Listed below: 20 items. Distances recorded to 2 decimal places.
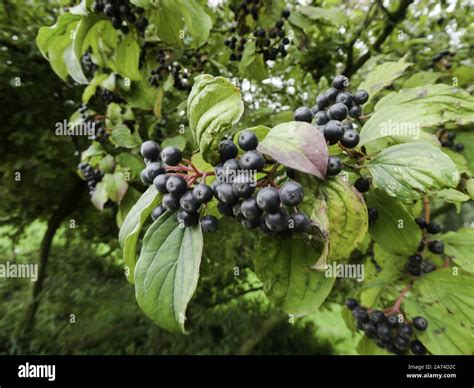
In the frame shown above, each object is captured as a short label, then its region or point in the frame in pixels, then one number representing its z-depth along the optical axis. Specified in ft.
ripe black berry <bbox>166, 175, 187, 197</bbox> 0.42
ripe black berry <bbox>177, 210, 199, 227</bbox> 0.44
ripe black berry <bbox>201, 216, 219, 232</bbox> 0.44
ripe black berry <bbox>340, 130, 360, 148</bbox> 0.46
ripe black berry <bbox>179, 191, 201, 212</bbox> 0.42
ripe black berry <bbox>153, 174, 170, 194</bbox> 0.44
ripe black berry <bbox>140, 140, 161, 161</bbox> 0.49
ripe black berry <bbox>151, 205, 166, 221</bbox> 0.47
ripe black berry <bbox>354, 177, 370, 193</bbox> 0.54
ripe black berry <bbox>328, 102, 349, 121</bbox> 0.48
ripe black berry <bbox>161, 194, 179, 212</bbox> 0.44
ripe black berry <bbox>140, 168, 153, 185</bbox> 0.48
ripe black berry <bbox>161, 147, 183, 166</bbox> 0.46
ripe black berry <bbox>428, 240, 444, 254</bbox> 0.72
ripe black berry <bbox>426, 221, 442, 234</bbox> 0.78
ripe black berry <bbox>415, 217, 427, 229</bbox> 0.78
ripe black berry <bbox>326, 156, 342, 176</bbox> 0.42
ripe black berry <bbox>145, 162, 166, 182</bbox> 0.46
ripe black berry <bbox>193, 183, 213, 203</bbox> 0.42
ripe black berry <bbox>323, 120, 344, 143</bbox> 0.44
